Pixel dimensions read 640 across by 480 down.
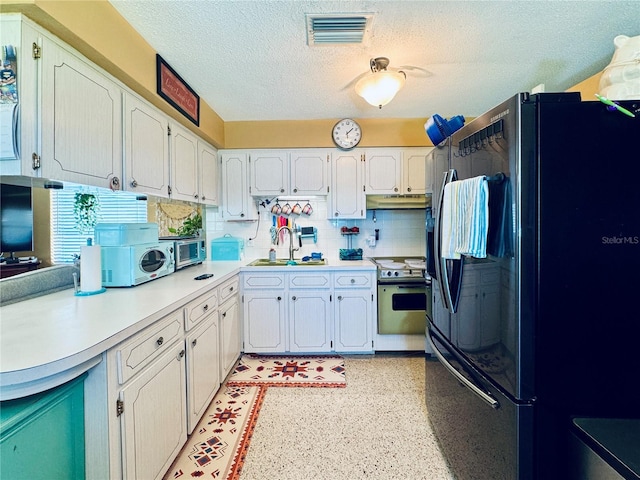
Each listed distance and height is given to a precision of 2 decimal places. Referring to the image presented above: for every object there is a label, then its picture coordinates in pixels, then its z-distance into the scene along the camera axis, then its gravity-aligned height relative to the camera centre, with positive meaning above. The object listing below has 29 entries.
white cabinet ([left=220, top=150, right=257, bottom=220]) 3.13 +0.55
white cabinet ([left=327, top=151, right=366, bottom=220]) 3.10 +0.53
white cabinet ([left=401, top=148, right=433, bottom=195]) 3.07 +0.68
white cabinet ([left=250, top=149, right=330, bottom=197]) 3.10 +0.69
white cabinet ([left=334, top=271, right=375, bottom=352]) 2.83 -0.74
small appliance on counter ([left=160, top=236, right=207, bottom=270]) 2.34 -0.12
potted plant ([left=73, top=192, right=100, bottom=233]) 1.82 +0.17
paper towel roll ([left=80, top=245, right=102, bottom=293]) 1.57 -0.17
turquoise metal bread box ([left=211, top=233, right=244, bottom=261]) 3.20 -0.14
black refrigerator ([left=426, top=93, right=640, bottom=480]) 1.01 -0.12
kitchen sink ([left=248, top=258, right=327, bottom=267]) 2.97 -0.29
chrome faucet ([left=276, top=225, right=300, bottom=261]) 3.31 -0.04
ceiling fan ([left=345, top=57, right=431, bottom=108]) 1.82 +0.98
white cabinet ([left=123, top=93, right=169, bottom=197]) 1.73 +0.57
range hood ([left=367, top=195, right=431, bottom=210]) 3.07 +0.34
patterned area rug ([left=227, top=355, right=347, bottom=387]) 2.44 -1.22
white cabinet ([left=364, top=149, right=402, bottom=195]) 3.08 +0.68
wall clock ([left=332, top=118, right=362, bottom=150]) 3.03 +1.06
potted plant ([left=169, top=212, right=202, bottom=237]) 2.86 +0.09
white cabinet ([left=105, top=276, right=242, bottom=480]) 1.11 -0.73
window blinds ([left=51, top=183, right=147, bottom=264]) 1.68 +0.11
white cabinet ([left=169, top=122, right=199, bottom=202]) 2.25 +0.60
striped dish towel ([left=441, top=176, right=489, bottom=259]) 1.12 +0.07
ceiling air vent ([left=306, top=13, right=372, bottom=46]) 1.55 +1.16
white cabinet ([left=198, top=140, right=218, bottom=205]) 2.72 +0.63
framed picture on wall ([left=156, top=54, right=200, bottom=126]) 1.90 +1.06
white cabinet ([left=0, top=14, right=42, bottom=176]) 1.13 +0.51
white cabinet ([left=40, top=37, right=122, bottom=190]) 1.24 +0.55
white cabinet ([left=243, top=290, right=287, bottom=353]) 2.83 -0.83
